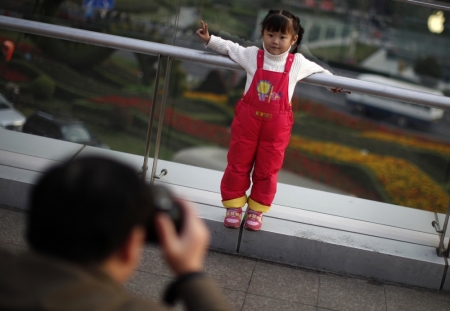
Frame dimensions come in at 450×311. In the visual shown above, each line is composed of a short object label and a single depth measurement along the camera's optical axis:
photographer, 1.26
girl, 3.89
